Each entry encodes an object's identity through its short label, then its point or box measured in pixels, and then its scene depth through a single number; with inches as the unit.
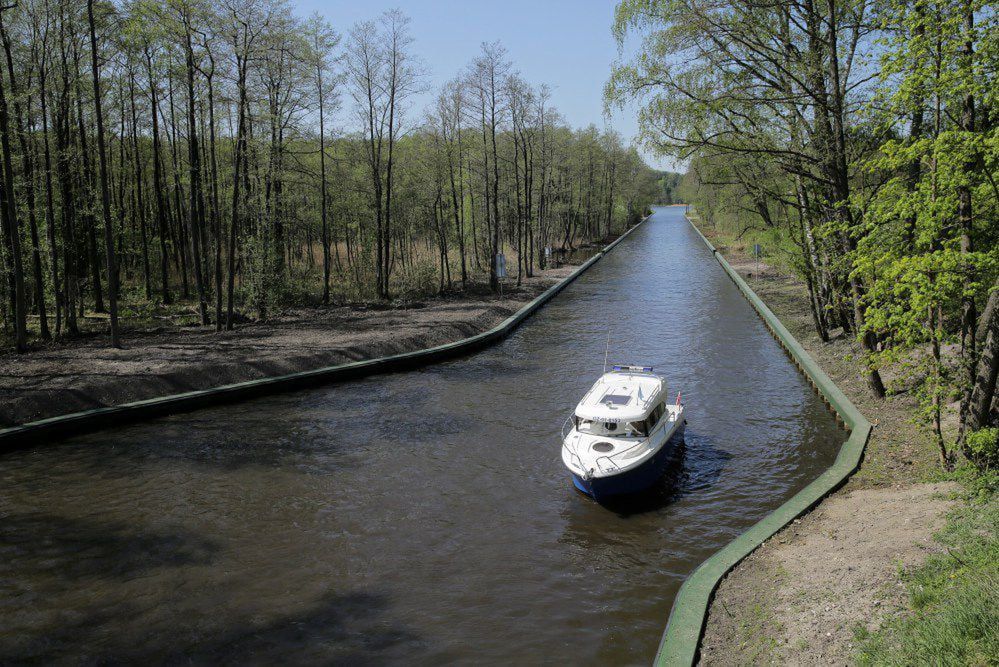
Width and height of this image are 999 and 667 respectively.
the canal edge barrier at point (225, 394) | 586.9
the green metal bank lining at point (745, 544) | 290.4
